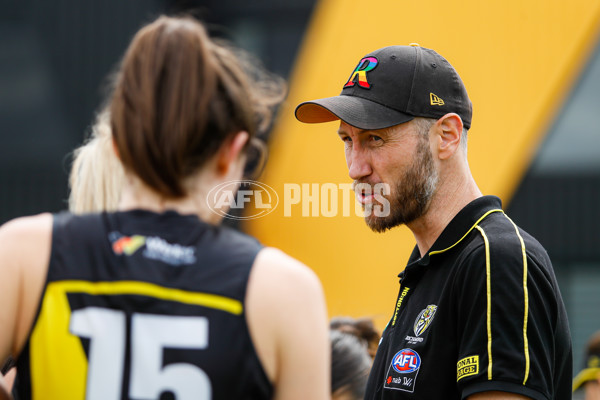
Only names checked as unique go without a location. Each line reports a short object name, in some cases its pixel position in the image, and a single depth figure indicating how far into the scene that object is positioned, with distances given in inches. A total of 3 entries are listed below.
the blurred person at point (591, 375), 248.2
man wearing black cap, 124.6
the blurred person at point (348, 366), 164.1
